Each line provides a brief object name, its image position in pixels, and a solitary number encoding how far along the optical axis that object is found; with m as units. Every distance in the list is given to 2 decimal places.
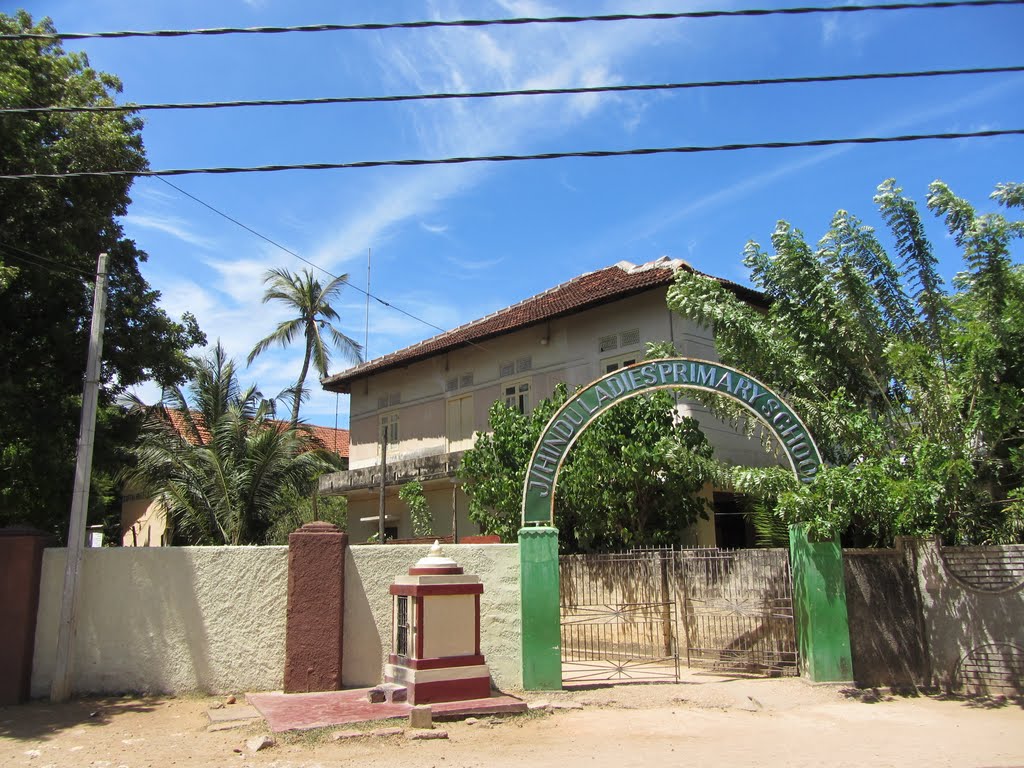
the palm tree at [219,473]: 17.95
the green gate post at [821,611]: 10.03
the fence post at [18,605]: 9.05
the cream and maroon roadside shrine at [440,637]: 8.73
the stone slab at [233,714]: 8.33
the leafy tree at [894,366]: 10.05
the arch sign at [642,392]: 10.80
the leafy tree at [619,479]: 14.55
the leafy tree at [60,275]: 11.79
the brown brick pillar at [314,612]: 9.52
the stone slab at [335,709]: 8.02
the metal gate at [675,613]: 11.11
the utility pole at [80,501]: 9.16
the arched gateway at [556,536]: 10.02
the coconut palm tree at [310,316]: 30.12
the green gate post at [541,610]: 9.94
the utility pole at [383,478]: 19.73
